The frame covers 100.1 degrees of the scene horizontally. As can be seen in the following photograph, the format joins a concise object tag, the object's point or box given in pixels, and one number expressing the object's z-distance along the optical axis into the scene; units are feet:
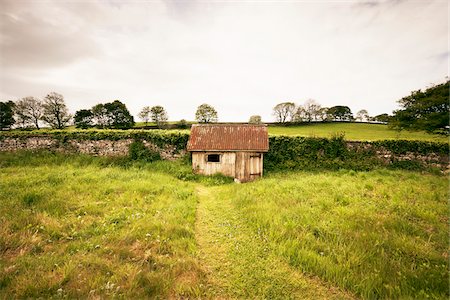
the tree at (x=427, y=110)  38.40
